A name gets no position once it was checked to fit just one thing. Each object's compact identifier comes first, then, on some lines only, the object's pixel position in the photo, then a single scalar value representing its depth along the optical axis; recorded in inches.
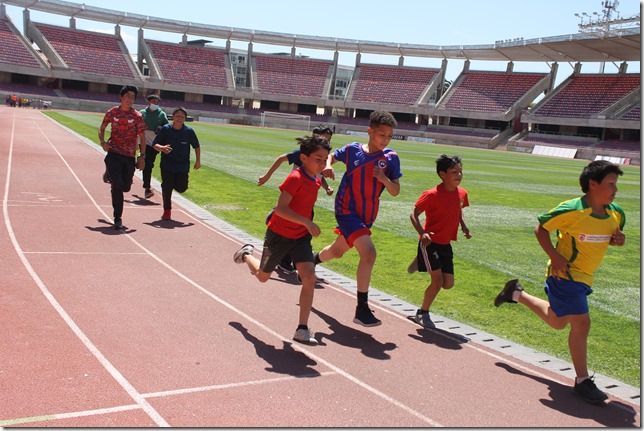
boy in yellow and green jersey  196.1
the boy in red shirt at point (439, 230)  257.3
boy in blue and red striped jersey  248.2
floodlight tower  2175.2
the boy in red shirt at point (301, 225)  227.8
